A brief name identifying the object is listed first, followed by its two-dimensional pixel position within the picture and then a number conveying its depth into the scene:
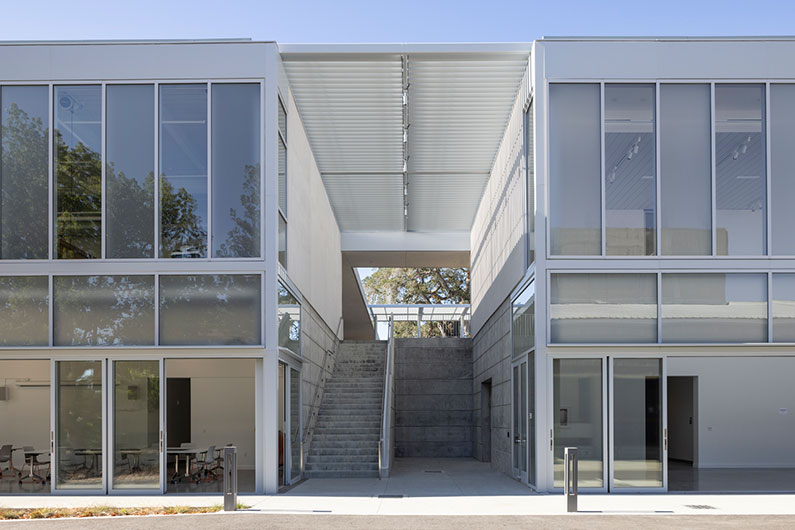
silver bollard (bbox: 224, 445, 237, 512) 11.52
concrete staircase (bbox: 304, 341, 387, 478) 17.59
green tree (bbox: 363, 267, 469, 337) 50.34
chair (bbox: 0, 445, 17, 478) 16.83
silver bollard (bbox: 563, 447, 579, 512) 11.40
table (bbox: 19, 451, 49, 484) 15.98
